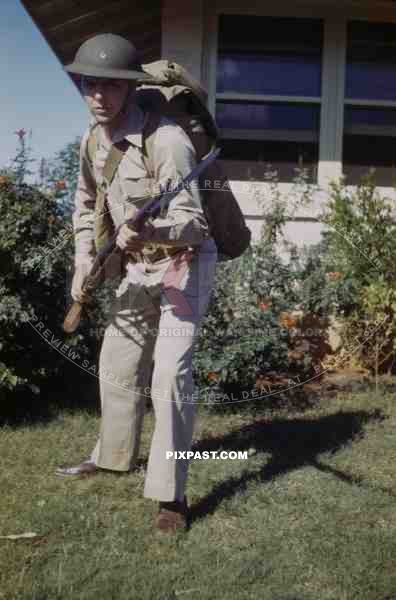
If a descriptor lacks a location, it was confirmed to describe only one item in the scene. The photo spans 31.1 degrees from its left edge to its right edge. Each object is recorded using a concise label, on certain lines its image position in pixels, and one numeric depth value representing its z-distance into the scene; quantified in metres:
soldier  2.94
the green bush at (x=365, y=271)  5.39
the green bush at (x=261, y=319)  4.99
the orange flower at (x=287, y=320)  5.21
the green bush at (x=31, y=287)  4.45
